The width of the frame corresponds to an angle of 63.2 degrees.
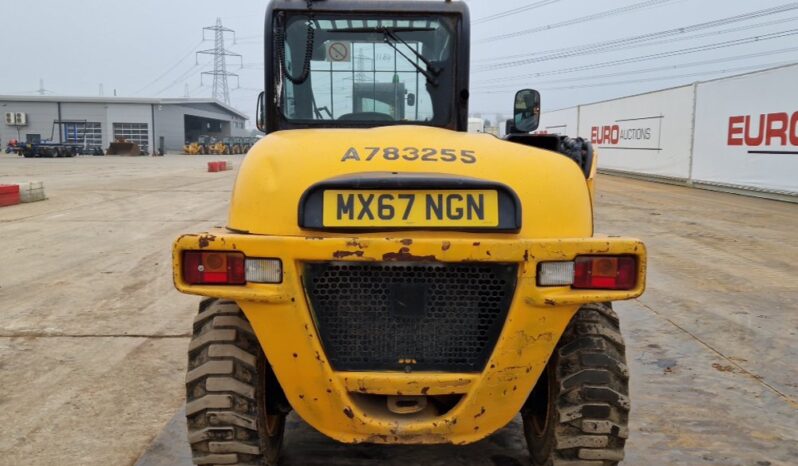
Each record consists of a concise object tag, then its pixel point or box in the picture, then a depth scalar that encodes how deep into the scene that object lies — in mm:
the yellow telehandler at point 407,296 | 2521
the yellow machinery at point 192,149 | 60438
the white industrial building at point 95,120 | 60750
